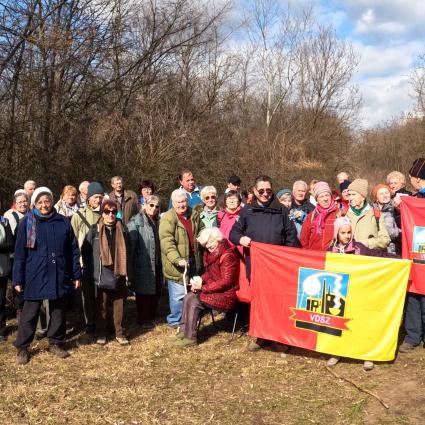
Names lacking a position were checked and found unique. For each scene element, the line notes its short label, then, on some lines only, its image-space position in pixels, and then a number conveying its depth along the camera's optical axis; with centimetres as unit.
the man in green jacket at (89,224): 660
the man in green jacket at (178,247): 666
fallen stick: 457
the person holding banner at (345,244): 552
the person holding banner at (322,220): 613
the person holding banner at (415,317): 590
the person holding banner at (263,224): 595
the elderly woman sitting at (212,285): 610
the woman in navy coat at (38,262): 567
